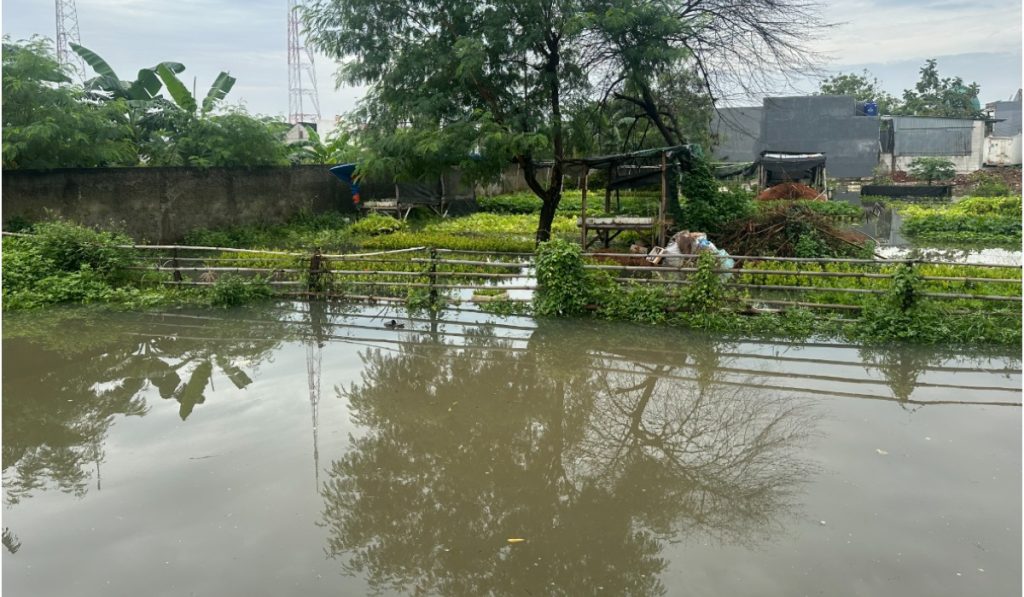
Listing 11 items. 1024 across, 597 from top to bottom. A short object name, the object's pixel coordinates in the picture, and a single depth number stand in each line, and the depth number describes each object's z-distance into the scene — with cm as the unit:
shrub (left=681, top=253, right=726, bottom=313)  862
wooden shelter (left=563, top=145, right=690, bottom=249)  1255
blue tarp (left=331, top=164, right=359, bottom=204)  1927
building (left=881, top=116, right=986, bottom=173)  3216
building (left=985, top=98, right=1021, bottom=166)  3319
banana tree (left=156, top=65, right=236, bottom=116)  1823
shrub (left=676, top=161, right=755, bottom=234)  1342
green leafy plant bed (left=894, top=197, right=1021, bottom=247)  1634
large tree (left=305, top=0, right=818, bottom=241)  1147
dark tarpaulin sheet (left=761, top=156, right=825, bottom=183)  2178
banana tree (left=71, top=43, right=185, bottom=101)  1778
